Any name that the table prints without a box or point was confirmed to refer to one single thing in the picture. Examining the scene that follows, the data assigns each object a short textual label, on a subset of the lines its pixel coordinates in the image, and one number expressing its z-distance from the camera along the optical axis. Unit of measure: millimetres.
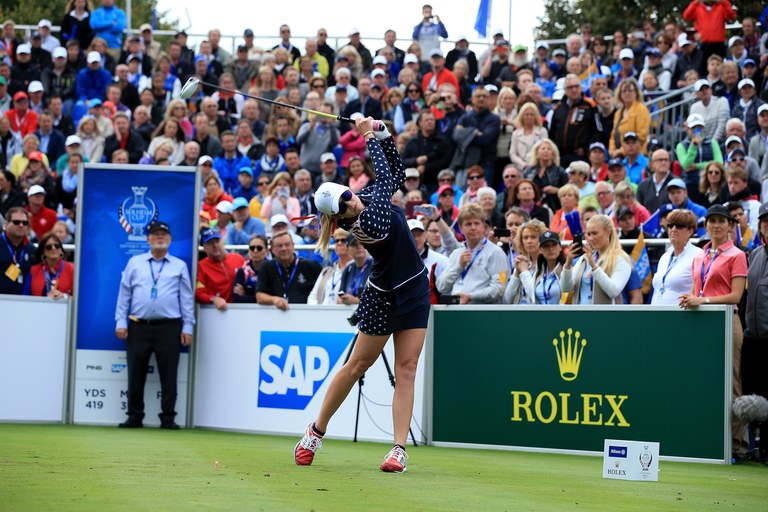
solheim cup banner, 13992
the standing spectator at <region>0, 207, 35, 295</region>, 14445
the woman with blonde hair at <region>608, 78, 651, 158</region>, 17219
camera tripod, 11383
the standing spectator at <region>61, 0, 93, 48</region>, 24188
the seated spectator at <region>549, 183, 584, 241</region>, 14289
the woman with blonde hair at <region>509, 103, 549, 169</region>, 17234
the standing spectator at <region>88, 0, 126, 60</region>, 24359
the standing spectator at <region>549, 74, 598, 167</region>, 17438
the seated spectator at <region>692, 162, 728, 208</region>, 14172
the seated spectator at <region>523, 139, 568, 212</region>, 15922
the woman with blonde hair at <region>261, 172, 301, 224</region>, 17312
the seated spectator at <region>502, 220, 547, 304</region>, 11930
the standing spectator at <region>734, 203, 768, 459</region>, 10289
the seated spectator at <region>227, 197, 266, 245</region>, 16359
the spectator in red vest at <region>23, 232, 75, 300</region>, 14570
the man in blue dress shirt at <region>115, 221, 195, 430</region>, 13539
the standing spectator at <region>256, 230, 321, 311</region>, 13562
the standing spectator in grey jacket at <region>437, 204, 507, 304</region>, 12008
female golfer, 8117
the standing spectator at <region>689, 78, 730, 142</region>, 16859
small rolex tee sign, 8008
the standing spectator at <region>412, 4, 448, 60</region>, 23234
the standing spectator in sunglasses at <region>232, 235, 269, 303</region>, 14094
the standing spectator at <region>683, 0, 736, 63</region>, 19984
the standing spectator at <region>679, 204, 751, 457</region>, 10359
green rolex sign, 10328
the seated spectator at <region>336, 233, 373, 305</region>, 12711
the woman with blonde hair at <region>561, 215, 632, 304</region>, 11219
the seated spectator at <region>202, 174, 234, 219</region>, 17803
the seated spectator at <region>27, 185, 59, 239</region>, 17203
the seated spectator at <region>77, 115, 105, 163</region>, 20094
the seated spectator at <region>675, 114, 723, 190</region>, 15664
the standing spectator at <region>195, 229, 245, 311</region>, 14297
